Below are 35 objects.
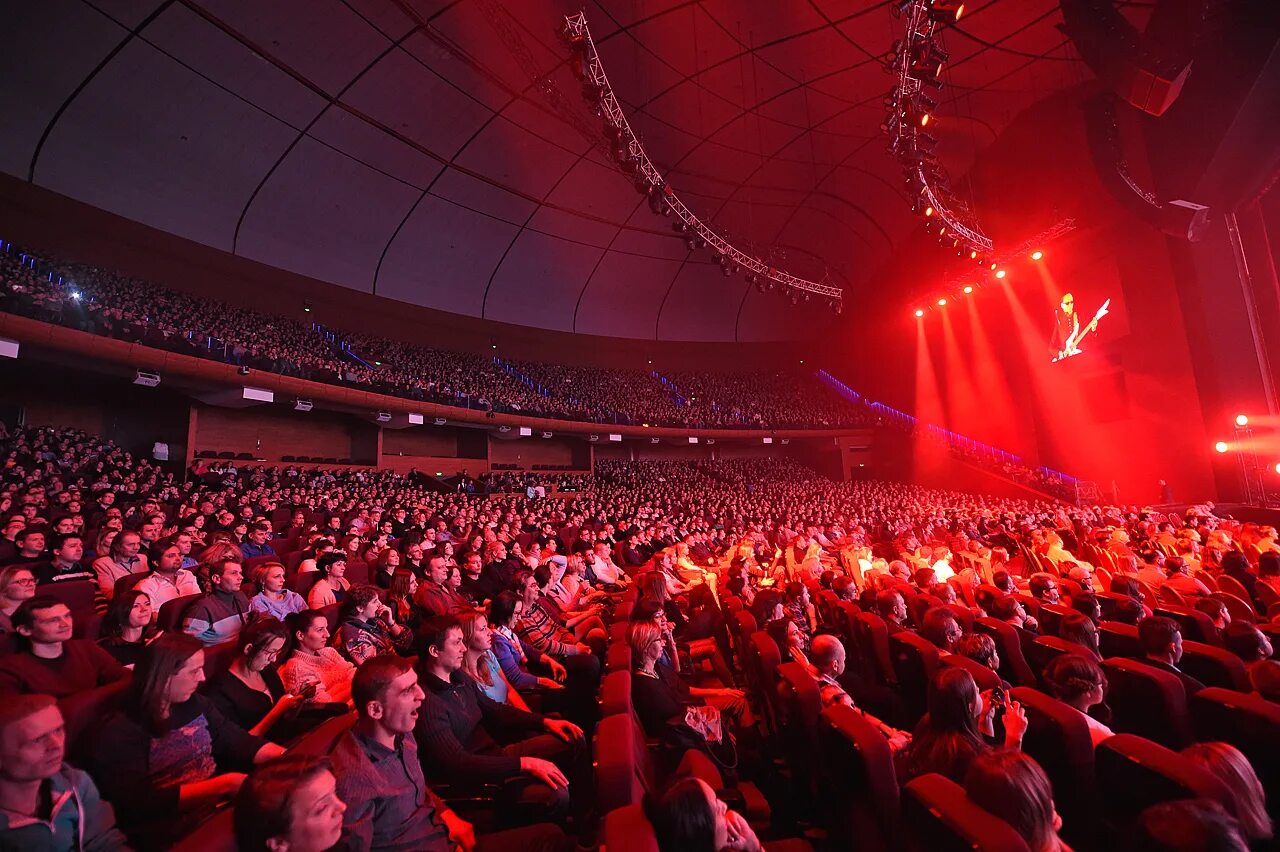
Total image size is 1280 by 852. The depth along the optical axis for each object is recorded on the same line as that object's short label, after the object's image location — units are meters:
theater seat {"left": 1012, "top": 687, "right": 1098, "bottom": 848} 2.09
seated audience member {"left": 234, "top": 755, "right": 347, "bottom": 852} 1.40
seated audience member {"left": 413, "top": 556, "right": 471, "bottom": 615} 4.54
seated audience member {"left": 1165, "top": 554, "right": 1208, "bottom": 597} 4.91
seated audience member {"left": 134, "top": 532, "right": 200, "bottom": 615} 4.19
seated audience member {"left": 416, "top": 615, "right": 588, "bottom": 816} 2.34
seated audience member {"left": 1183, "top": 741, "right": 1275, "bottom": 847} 1.66
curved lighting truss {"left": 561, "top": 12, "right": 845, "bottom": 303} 8.96
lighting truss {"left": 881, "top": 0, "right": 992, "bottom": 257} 7.71
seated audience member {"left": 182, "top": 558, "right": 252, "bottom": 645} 3.49
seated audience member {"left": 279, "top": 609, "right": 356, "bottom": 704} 2.99
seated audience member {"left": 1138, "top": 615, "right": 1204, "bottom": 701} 2.85
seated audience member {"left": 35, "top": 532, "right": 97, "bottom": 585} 4.66
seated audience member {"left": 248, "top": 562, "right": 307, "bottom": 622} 4.05
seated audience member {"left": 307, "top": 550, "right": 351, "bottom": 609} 4.46
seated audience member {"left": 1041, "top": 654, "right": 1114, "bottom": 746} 2.46
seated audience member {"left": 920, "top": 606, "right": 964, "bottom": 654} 3.54
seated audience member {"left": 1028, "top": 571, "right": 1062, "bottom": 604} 4.85
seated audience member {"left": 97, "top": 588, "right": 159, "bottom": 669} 3.05
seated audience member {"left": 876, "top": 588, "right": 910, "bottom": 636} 4.23
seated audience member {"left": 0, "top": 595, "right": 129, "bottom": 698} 2.29
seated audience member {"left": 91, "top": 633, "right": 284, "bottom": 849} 1.80
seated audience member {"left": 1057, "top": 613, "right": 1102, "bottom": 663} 3.20
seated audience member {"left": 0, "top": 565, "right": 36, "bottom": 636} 3.03
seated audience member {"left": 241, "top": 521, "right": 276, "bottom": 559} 6.90
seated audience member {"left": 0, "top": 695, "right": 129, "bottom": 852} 1.42
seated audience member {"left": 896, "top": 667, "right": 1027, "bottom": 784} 2.12
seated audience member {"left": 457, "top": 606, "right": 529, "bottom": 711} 2.95
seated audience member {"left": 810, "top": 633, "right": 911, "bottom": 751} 2.96
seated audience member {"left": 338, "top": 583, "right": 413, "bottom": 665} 3.48
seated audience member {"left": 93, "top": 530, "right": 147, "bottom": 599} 4.68
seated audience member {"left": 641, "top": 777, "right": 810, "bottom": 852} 1.43
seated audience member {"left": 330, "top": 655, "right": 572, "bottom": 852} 1.80
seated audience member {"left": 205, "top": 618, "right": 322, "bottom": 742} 2.51
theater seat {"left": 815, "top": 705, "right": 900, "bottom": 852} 1.94
